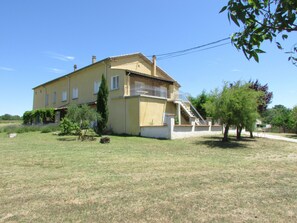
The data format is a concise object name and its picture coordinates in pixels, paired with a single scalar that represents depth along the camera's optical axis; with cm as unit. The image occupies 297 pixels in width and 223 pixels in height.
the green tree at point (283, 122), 3784
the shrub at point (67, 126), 2016
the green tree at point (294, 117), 3299
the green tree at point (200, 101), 3519
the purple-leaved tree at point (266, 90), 3499
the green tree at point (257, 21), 182
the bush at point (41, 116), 3108
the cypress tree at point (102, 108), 2030
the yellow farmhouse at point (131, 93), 2191
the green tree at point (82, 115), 1772
